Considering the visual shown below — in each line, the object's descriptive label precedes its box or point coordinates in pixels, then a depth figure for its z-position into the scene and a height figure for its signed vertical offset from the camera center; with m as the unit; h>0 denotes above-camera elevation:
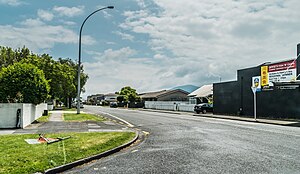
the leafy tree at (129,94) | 73.81 +0.91
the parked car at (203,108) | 39.41 -1.38
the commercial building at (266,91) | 26.19 +0.72
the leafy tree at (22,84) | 18.25 +0.79
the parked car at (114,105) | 76.81 -2.04
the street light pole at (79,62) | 27.72 +3.47
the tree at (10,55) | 41.19 +6.22
